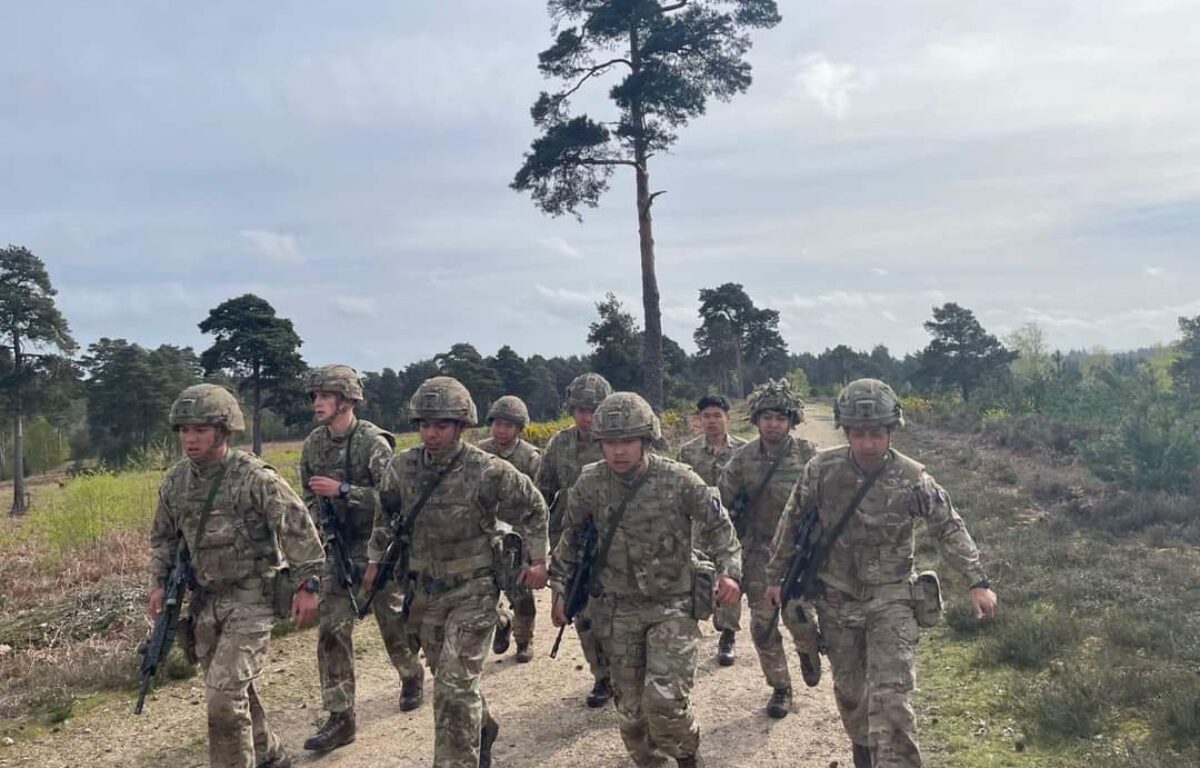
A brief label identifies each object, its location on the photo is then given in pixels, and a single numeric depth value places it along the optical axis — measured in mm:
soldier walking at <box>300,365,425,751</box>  6270
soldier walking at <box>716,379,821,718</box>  7195
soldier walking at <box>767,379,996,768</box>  4887
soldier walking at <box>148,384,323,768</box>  5281
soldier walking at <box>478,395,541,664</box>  8227
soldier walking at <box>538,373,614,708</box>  7770
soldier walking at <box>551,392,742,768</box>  5031
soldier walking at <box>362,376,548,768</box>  5492
